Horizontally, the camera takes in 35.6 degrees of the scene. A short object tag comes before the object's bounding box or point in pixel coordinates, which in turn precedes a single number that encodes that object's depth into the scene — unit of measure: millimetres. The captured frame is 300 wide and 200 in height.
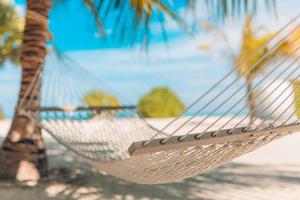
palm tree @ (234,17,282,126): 12414
